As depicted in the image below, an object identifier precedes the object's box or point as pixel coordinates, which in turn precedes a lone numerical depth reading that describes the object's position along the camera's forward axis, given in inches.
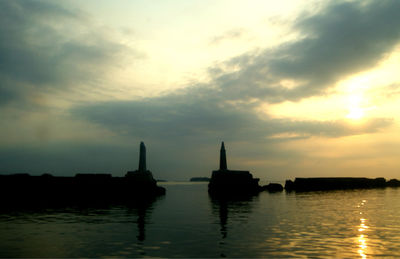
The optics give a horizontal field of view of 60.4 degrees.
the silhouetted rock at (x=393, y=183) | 5132.9
